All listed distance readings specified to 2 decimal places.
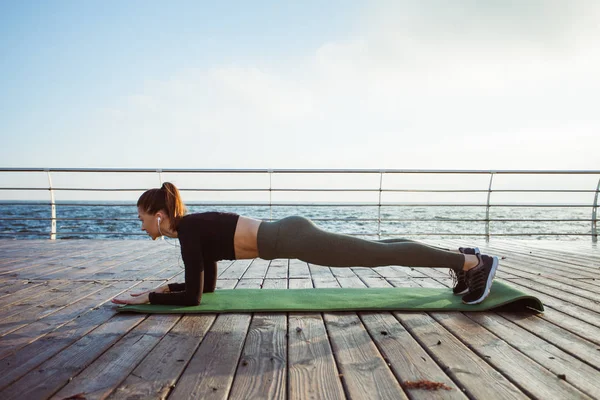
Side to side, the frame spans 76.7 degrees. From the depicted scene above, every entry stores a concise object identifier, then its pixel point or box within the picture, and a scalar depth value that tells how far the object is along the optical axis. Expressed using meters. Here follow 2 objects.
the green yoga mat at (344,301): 1.63
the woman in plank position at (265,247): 1.59
